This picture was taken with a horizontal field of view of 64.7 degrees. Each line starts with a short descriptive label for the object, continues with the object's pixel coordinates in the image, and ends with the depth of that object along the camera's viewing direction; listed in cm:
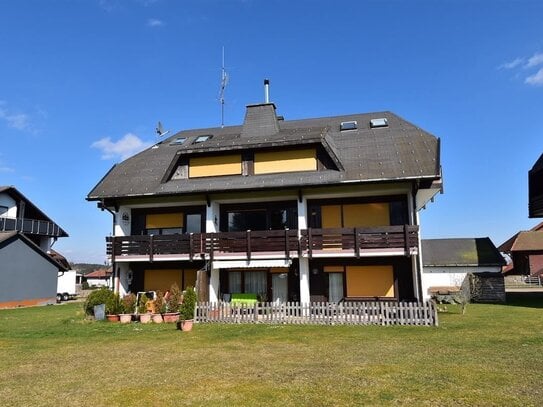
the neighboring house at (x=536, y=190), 2822
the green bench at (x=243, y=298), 2028
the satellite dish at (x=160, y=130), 2812
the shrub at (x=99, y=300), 1882
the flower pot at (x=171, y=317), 1781
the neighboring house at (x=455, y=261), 3419
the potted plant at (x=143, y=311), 1781
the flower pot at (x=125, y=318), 1808
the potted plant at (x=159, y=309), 1785
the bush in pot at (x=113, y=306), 1884
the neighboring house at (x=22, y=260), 3078
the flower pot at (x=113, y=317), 1823
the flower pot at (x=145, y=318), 1781
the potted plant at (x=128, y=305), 1909
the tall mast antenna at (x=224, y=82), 3030
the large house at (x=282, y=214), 1905
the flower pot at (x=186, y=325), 1531
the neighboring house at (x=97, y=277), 8351
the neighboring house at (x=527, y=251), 4125
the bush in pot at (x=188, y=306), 1703
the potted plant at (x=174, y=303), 1806
